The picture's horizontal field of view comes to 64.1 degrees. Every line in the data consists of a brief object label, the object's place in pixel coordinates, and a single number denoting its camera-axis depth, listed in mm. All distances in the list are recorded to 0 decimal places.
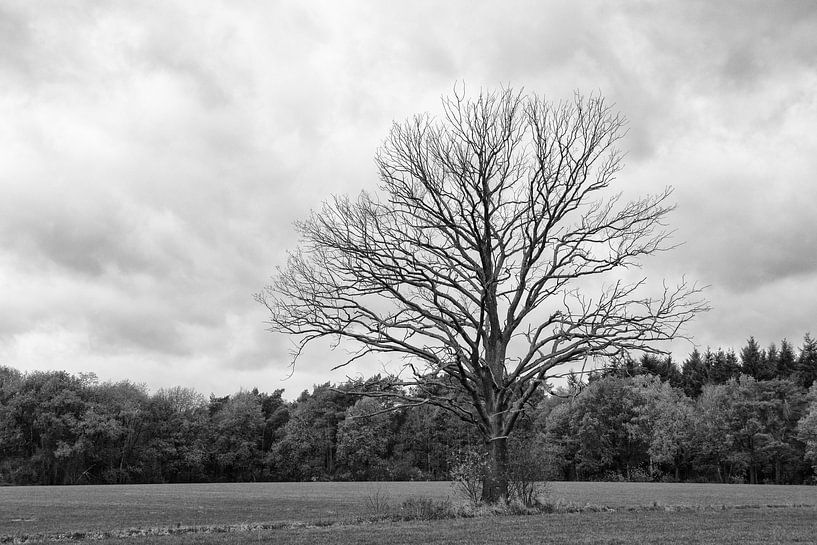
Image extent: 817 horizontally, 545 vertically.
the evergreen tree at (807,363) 86375
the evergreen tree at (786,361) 88625
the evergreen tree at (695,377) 95100
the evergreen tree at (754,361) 88175
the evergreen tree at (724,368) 92156
